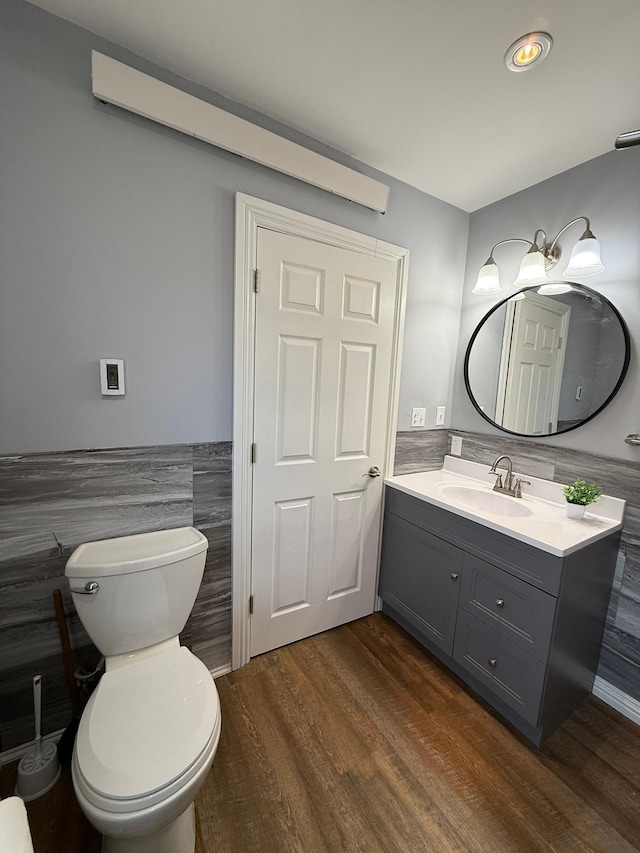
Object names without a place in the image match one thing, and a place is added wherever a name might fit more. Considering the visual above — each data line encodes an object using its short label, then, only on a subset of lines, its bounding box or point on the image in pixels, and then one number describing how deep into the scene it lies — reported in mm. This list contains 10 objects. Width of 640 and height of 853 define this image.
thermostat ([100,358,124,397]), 1272
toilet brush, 1139
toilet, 847
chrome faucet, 1861
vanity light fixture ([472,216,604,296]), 1518
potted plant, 1526
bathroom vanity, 1335
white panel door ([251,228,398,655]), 1596
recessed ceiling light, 1099
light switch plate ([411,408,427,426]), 2148
